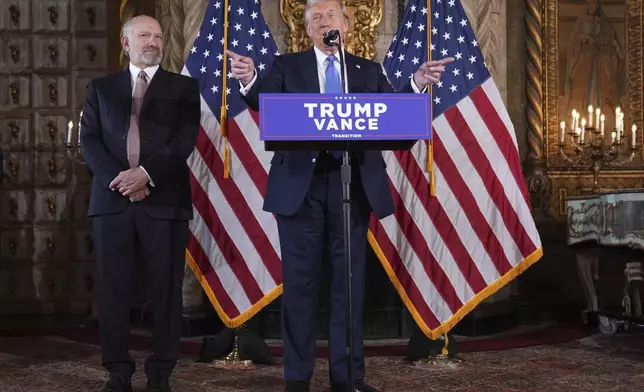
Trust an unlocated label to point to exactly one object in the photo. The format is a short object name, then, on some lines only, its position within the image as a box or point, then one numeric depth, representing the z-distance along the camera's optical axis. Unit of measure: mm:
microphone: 3244
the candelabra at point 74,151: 6204
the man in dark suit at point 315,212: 3912
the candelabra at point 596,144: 6820
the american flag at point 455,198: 5070
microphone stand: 3277
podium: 3150
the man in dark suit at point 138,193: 4098
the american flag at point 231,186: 5145
